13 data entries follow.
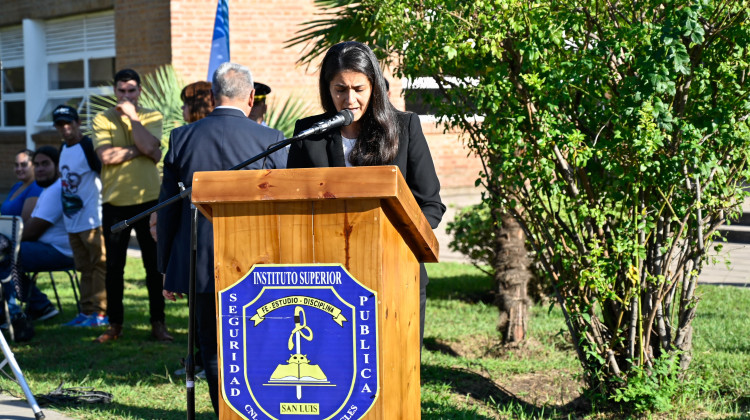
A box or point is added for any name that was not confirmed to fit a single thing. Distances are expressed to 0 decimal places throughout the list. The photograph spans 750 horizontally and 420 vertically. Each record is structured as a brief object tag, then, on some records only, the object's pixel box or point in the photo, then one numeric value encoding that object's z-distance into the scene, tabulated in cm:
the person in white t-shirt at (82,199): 789
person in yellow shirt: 714
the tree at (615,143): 433
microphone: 294
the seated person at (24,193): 848
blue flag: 865
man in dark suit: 456
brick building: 1593
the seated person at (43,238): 796
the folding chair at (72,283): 809
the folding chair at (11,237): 744
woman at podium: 327
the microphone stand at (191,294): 361
